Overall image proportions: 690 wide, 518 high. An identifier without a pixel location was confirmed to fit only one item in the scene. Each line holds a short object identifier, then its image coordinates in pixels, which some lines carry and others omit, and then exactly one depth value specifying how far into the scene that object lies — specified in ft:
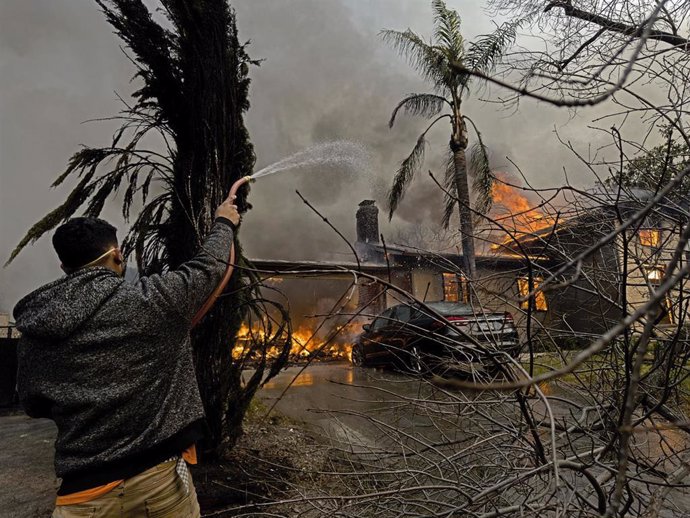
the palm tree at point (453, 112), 39.01
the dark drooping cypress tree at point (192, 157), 10.96
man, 4.75
